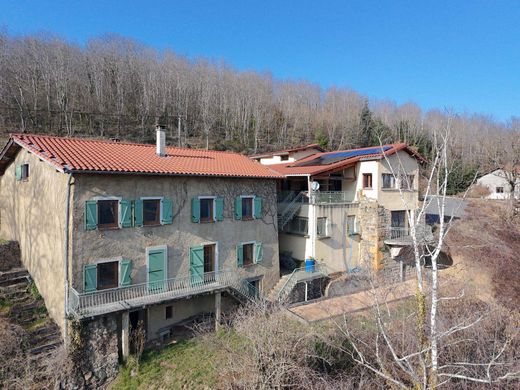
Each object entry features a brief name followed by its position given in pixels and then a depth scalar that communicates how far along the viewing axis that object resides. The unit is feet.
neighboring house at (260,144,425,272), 69.82
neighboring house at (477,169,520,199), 149.28
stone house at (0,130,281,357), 44.21
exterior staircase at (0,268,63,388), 42.04
